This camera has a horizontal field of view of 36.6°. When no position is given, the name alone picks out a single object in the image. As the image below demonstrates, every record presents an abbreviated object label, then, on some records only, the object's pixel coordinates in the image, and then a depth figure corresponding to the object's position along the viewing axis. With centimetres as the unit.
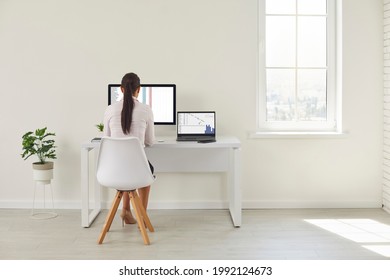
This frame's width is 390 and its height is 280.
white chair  407
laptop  505
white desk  520
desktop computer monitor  512
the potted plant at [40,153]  503
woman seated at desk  431
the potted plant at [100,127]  499
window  542
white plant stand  506
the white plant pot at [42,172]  506
